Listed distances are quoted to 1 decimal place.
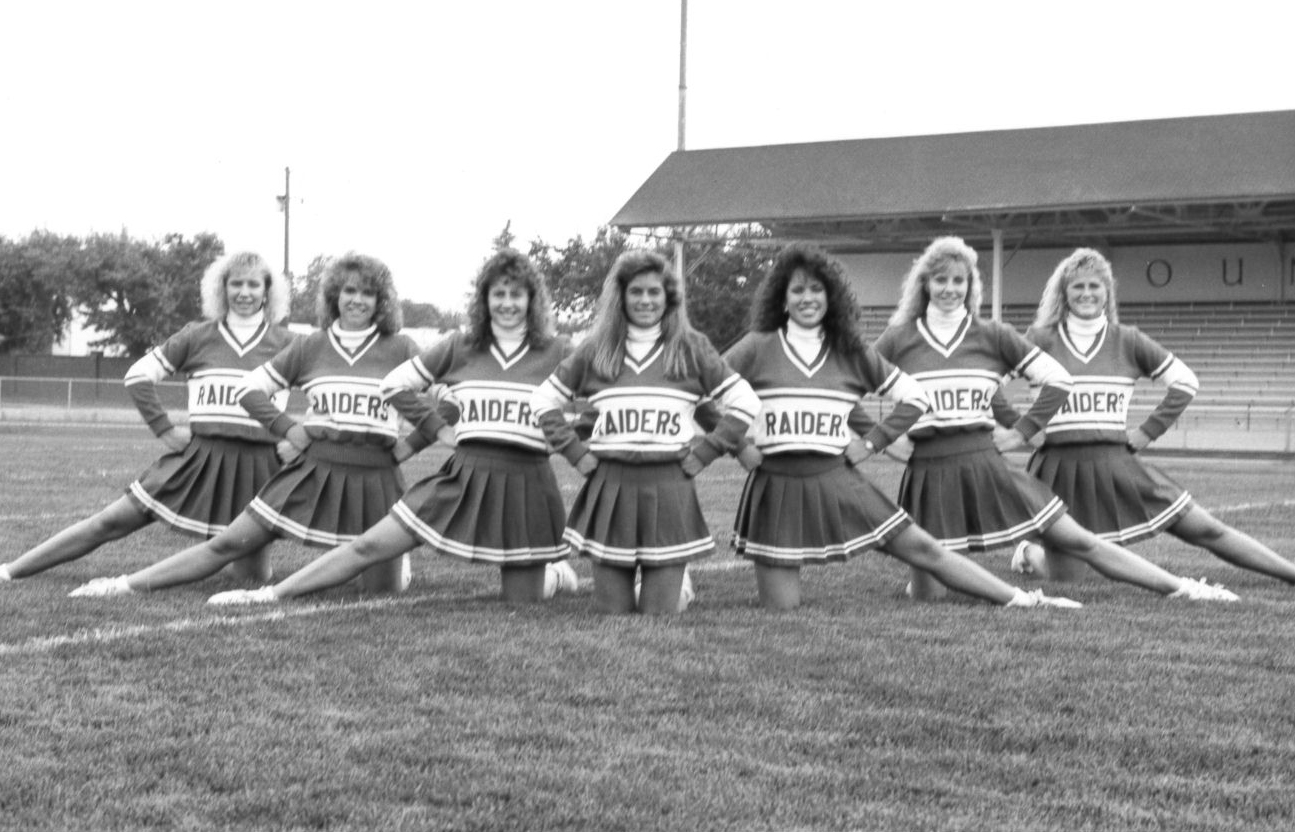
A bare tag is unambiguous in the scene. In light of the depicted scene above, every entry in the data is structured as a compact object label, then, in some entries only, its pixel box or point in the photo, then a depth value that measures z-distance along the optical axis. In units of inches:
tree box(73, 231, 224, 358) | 2169.0
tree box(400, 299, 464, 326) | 3332.4
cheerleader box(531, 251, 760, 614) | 258.1
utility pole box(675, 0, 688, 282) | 1390.3
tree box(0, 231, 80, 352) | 2186.3
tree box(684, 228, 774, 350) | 1801.2
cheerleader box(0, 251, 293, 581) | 292.0
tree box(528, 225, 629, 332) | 1966.0
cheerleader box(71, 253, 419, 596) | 277.0
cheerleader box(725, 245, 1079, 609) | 265.7
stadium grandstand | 1264.8
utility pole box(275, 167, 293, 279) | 1929.1
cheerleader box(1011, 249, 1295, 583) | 304.8
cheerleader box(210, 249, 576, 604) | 265.1
